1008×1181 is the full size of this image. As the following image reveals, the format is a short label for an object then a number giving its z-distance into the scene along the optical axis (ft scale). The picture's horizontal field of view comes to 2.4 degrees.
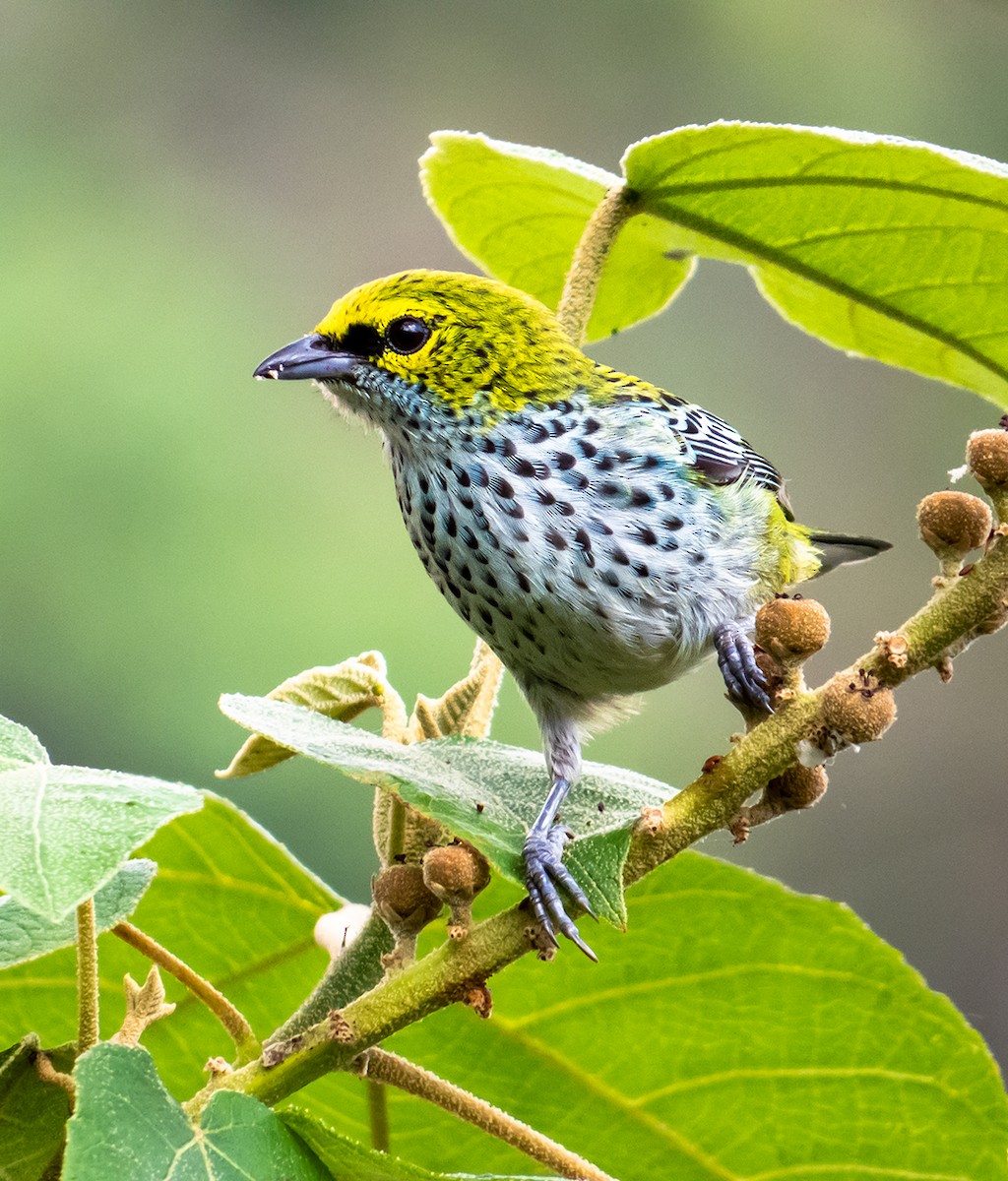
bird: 8.60
